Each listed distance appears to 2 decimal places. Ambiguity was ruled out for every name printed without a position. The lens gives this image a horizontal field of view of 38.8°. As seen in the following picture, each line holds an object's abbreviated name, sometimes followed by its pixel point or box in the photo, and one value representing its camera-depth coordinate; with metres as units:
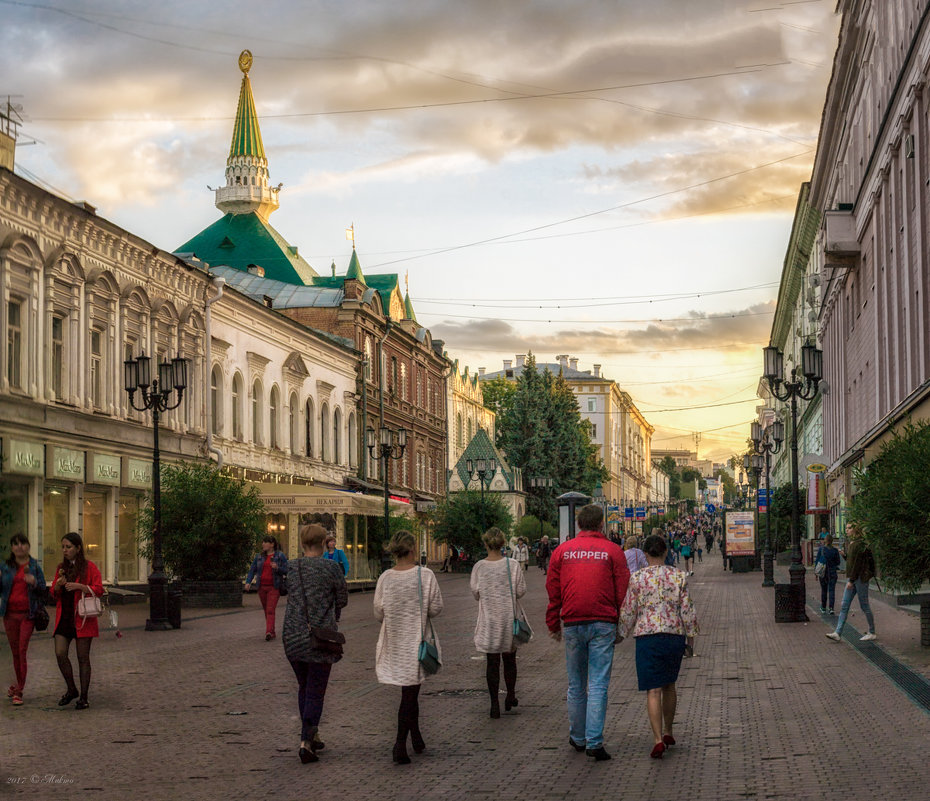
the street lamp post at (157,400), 23.69
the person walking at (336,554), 21.98
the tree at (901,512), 16.64
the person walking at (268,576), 21.02
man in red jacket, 9.57
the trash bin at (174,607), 23.83
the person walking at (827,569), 23.91
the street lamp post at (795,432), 23.44
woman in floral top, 9.59
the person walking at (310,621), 9.77
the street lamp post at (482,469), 53.88
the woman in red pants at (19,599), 12.68
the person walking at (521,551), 51.61
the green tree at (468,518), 54.94
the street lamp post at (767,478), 38.84
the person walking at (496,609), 11.91
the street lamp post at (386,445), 40.17
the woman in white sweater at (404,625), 9.70
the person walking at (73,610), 12.54
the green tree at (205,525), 30.03
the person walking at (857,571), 18.78
